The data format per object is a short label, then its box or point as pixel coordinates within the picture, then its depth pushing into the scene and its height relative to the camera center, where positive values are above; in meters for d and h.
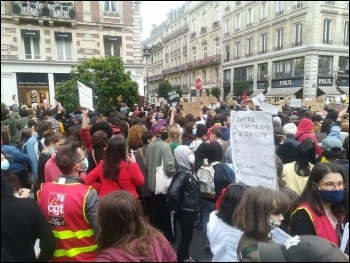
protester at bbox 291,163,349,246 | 1.93 -0.82
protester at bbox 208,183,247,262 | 1.91 -0.97
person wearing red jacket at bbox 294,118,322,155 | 4.62 -0.61
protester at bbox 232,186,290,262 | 1.71 -0.78
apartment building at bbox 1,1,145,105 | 10.80 +2.81
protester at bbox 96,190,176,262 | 1.35 -0.76
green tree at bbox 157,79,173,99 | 26.91 +0.98
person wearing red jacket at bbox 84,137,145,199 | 2.94 -0.81
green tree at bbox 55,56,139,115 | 9.51 +0.49
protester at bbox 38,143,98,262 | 2.00 -0.87
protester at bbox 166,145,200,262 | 3.23 -1.24
